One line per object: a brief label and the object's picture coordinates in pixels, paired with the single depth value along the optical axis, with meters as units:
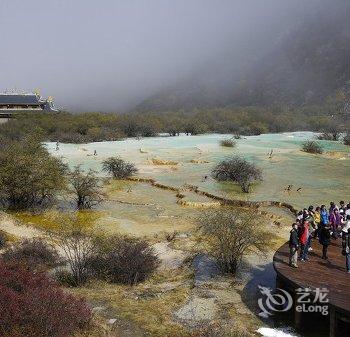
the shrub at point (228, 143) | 62.66
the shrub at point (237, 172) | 35.12
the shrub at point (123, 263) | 15.12
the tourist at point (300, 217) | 14.26
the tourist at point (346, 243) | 12.87
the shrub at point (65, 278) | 14.57
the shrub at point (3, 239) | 17.66
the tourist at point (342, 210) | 16.19
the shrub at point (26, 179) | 24.42
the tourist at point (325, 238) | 13.88
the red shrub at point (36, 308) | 8.96
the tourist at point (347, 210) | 15.77
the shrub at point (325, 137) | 78.69
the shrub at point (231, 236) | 15.72
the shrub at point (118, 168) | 37.97
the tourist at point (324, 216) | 14.97
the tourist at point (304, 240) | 13.51
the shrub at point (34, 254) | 15.19
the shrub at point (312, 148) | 56.37
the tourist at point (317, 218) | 15.81
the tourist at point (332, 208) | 16.33
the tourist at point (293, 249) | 12.98
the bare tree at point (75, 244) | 14.72
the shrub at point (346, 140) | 69.47
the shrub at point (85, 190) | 26.39
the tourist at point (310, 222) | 13.85
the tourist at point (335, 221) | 15.72
